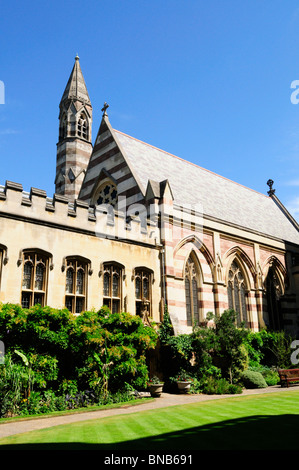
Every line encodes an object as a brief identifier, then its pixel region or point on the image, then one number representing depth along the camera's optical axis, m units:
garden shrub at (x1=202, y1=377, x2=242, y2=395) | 15.57
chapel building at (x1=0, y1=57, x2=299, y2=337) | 14.49
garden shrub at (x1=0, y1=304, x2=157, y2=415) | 11.80
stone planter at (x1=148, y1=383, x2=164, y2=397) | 14.52
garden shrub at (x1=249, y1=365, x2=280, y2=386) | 18.81
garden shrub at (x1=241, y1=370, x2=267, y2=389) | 17.69
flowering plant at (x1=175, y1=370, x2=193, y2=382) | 16.03
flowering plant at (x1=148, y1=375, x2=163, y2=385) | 15.02
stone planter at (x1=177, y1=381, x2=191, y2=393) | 15.60
